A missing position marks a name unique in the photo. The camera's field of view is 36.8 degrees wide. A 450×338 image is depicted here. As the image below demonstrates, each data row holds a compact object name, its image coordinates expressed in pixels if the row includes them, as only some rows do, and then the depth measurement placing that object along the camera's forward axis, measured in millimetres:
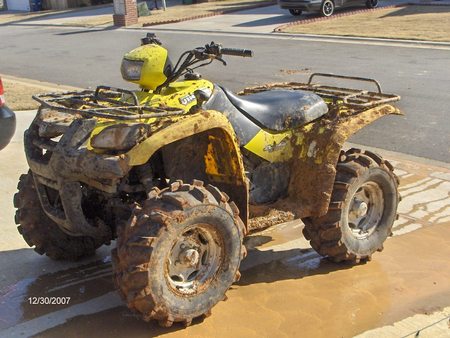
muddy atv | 4012
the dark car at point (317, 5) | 26406
